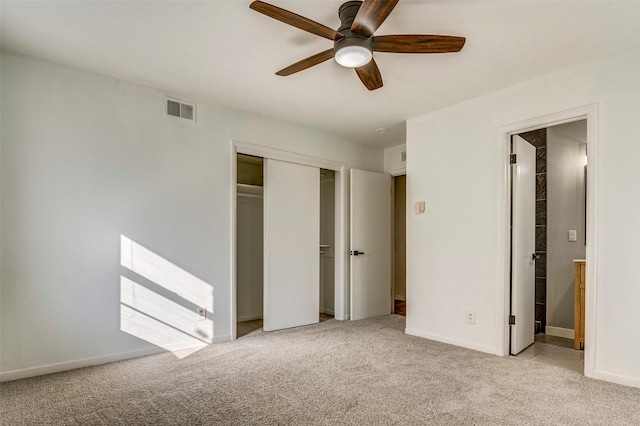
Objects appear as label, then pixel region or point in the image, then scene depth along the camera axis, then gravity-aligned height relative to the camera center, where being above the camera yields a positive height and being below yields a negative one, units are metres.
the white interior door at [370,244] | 4.88 -0.47
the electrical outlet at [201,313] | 3.65 -1.04
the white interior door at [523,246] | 3.46 -0.35
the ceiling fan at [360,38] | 1.94 +1.02
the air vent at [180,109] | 3.55 +1.00
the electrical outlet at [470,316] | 3.58 -1.05
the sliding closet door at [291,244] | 4.30 -0.42
